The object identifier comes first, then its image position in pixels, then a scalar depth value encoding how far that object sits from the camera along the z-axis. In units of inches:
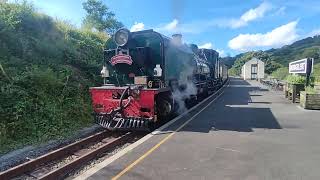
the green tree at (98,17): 726.9
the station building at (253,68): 1849.1
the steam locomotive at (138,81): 243.8
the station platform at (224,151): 140.4
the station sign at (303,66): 445.7
